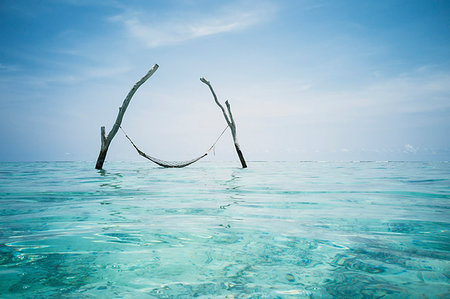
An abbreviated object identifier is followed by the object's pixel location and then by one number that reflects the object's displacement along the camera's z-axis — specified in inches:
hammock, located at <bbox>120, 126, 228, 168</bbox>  543.2
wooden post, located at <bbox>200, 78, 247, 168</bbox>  598.9
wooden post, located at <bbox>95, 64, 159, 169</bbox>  530.3
